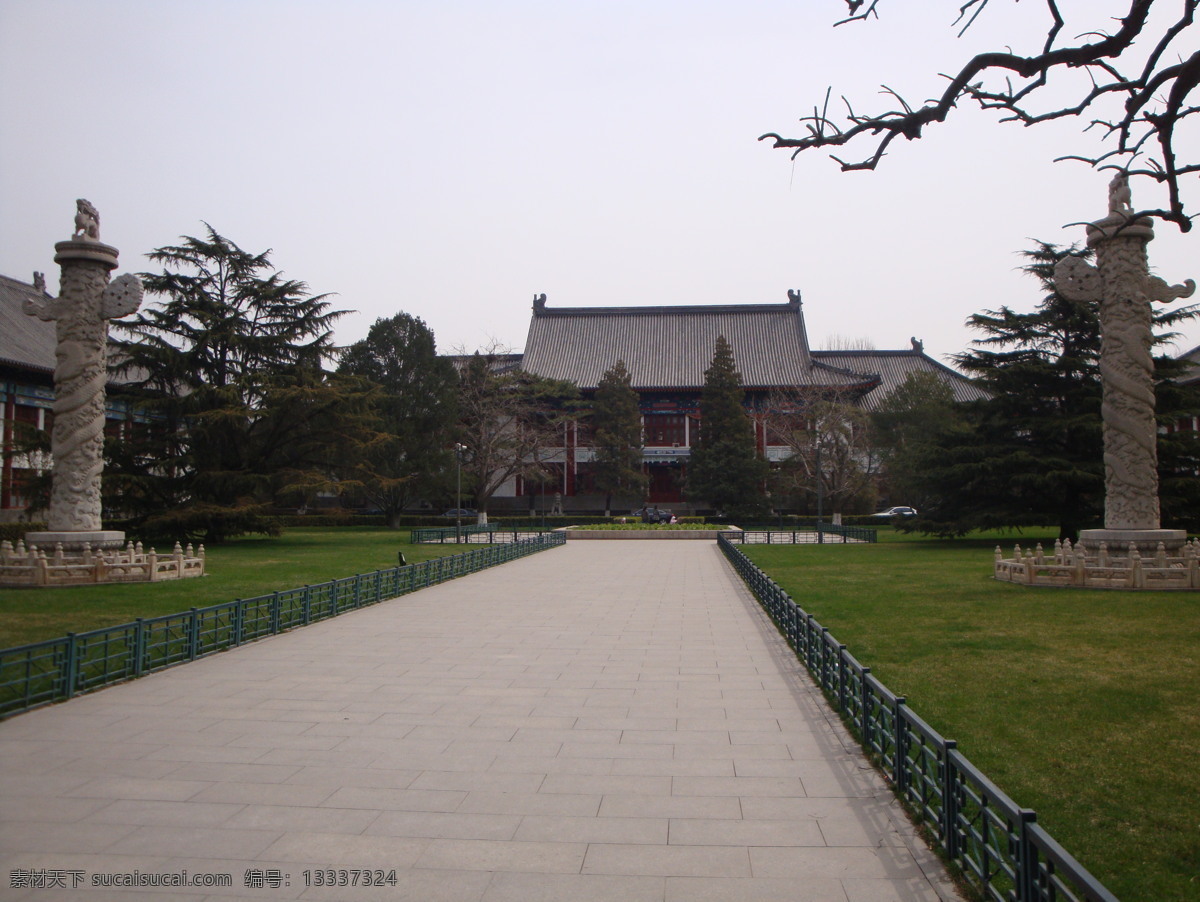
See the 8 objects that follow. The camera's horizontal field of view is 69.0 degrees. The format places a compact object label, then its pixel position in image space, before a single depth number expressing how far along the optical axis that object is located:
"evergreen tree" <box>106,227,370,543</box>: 30.05
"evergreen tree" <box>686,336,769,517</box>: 43.94
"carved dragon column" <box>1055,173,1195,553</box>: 17.59
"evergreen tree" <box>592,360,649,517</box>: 47.41
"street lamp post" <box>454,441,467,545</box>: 34.33
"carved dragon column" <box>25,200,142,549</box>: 18.98
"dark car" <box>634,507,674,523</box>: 45.72
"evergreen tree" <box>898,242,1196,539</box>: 27.89
